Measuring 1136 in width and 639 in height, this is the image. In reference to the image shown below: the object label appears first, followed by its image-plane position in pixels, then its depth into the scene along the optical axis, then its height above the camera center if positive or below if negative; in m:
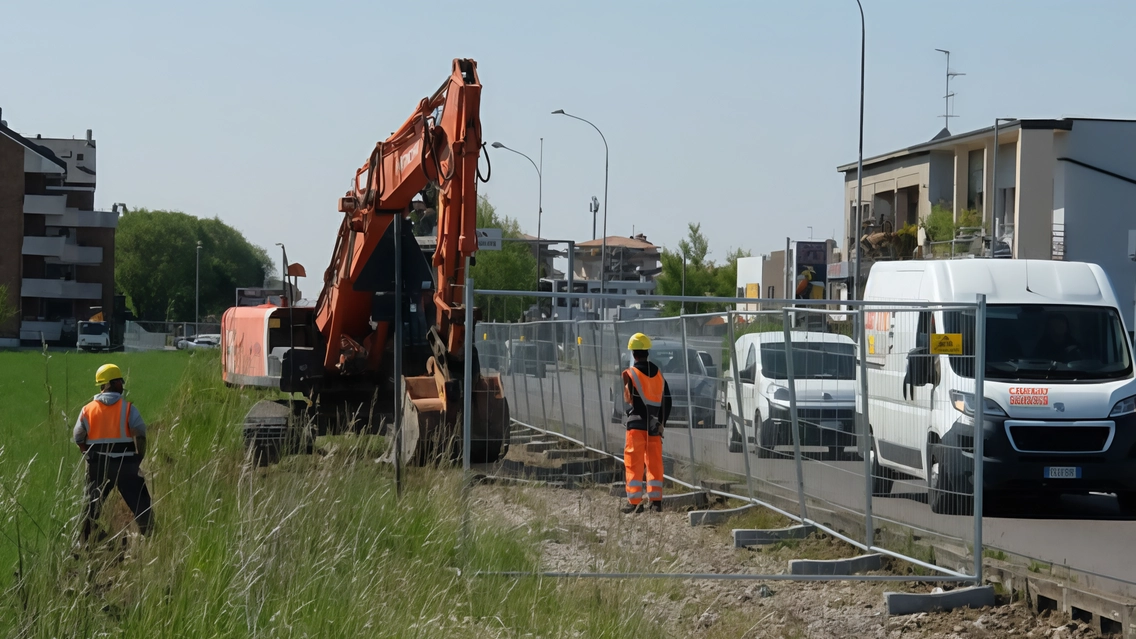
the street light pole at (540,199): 67.00 +5.35
